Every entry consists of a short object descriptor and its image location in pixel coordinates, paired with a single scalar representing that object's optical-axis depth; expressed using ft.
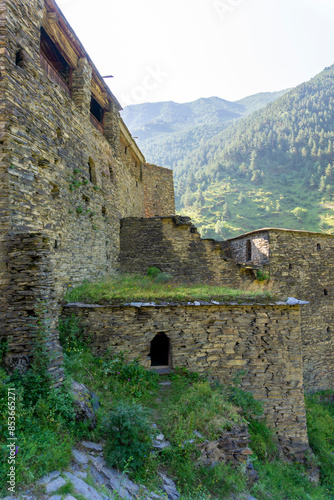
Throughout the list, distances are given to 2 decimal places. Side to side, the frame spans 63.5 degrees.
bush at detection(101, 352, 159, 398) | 21.68
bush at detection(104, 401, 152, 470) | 14.38
